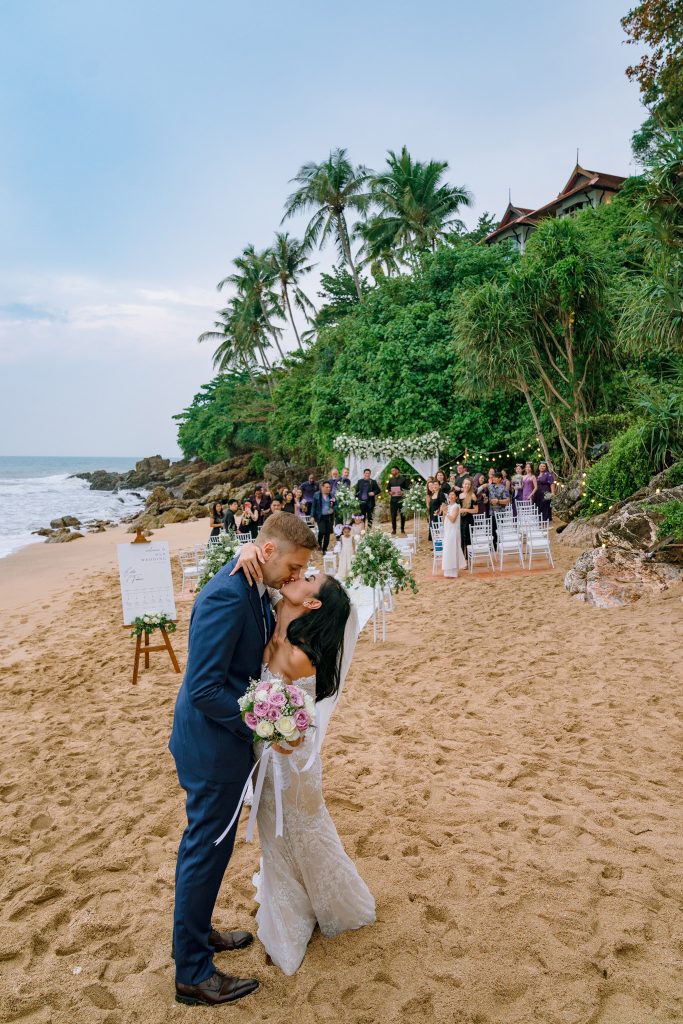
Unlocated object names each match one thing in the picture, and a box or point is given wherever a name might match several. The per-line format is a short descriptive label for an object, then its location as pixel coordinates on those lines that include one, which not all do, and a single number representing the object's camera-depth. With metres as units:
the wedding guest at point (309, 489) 15.68
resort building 31.16
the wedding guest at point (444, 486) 14.78
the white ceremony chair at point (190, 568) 11.39
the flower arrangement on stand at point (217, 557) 8.76
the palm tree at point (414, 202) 27.72
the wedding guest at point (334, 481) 15.34
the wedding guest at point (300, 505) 14.99
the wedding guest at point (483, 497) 13.52
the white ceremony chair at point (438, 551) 12.02
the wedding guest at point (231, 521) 11.98
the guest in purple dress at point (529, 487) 14.23
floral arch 19.58
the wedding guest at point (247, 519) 12.45
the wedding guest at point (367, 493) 16.03
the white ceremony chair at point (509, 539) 11.39
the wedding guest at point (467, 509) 11.70
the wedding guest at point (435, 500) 13.62
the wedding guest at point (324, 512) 14.58
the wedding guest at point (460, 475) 15.27
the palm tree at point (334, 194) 28.47
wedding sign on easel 7.19
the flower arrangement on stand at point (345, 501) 14.61
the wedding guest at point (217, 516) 12.96
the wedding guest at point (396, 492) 16.03
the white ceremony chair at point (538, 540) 11.12
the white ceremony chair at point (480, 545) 11.35
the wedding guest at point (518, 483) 15.14
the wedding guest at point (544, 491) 13.93
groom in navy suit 2.38
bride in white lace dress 2.61
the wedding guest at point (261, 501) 13.70
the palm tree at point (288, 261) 33.72
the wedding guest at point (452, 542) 11.13
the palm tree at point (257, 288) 34.19
